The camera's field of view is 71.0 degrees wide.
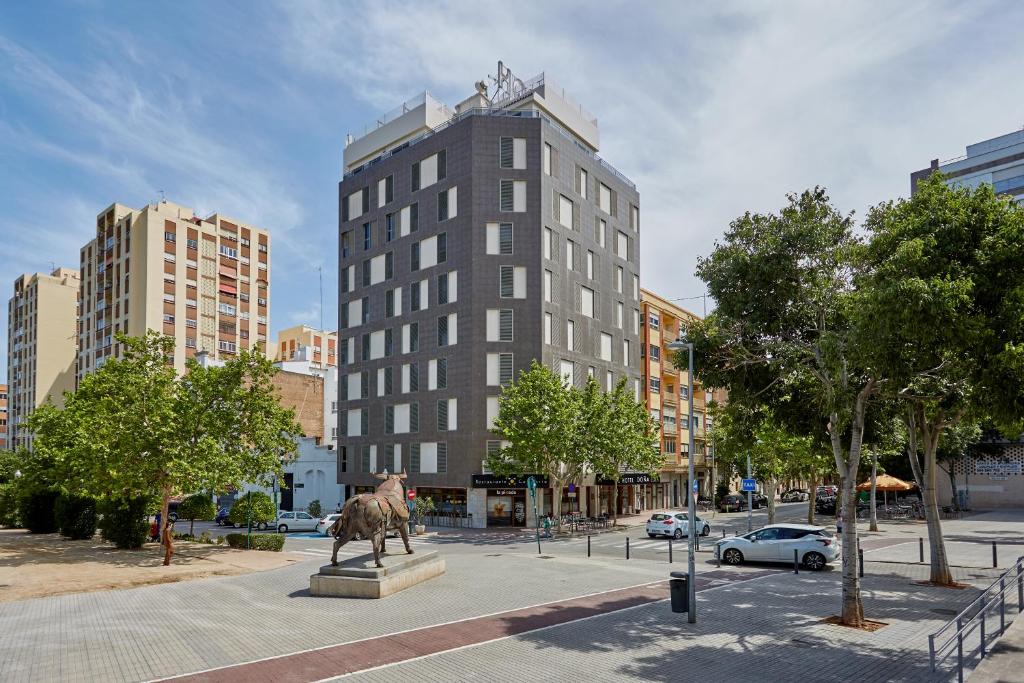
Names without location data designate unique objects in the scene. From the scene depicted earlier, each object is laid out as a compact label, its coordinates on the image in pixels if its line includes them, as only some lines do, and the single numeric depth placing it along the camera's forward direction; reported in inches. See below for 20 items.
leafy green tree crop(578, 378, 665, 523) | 1675.7
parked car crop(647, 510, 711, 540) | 1531.7
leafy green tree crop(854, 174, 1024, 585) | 497.7
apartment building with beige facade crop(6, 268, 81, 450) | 4114.2
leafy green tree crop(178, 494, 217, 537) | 1523.1
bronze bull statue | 807.1
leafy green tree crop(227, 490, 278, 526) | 1606.8
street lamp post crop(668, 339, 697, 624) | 659.0
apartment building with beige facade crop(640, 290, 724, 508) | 2568.9
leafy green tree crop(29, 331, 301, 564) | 1056.2
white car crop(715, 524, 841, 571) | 996.6
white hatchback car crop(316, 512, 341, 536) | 1699.1
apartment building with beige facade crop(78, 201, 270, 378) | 3257.9
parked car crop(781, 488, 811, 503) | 2930.6
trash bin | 666.2
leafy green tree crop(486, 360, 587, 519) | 1590.8
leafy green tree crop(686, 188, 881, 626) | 660.7
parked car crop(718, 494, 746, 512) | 2440.9
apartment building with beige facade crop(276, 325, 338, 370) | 4313.5
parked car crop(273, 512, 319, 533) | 1792.6
